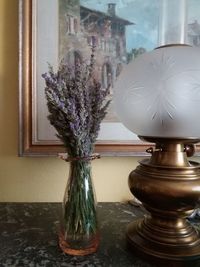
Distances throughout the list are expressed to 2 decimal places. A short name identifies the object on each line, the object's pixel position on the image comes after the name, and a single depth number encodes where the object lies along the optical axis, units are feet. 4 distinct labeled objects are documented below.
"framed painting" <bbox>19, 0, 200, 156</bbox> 2.88
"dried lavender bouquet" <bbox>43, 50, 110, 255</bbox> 1.97
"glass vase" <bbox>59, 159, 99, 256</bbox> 2.05
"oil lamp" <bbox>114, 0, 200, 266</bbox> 1.84
